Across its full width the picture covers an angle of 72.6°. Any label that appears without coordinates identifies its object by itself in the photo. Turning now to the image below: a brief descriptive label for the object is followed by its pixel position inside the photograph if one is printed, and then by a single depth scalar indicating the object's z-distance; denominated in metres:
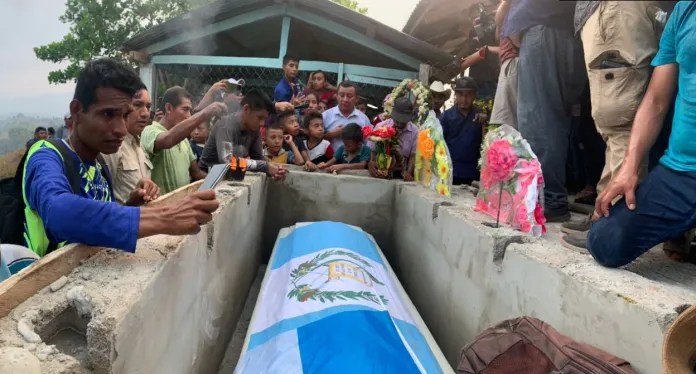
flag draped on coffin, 2.07
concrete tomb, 1.37
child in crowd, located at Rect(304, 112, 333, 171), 5.70
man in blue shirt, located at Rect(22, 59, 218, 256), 1.51
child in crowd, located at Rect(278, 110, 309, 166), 5.46
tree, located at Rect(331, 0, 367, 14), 20.20
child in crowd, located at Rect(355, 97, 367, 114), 7.13
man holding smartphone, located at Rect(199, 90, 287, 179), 4.43
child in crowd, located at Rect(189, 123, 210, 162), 5.02
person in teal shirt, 1.64
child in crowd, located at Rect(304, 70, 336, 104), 6.92
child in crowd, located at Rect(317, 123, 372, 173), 5.25
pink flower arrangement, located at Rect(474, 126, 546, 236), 2.62
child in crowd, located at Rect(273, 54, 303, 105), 6.59
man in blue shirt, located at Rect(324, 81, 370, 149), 5.70
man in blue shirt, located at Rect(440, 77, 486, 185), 5.17
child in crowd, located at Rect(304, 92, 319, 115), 6.44
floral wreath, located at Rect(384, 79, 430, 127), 4.79
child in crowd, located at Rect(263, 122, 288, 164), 5.45
